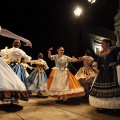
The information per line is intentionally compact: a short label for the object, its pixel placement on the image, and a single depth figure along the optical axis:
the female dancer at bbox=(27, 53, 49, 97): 6.86
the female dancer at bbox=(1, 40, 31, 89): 4.83
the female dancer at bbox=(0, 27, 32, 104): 1.95
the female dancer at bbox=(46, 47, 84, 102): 5.35
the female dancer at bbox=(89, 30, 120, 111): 3.78
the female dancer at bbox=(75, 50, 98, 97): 6.42
